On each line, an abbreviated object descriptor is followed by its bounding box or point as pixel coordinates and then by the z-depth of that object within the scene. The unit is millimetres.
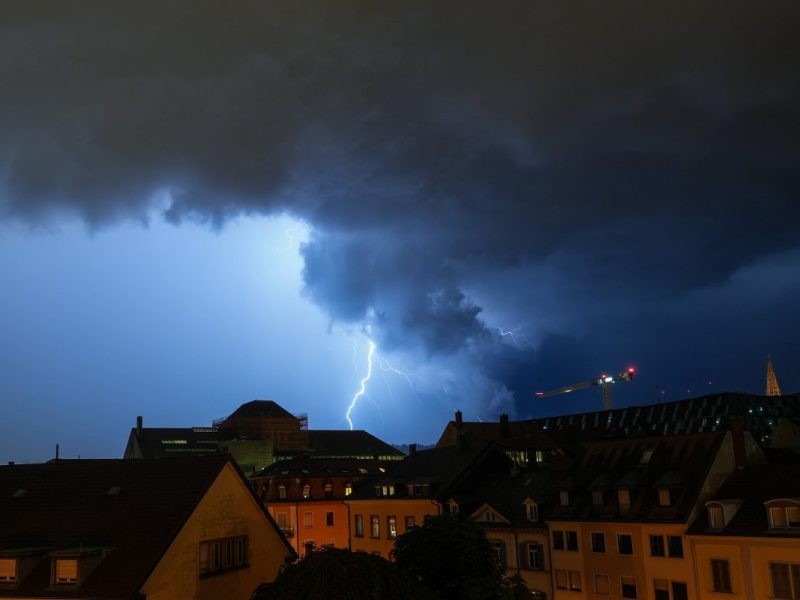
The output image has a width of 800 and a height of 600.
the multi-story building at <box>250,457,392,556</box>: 97125
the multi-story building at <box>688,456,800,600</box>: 46094
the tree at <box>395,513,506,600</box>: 37156
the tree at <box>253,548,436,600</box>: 26047
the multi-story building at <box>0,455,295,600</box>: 34062
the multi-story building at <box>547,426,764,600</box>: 53219
